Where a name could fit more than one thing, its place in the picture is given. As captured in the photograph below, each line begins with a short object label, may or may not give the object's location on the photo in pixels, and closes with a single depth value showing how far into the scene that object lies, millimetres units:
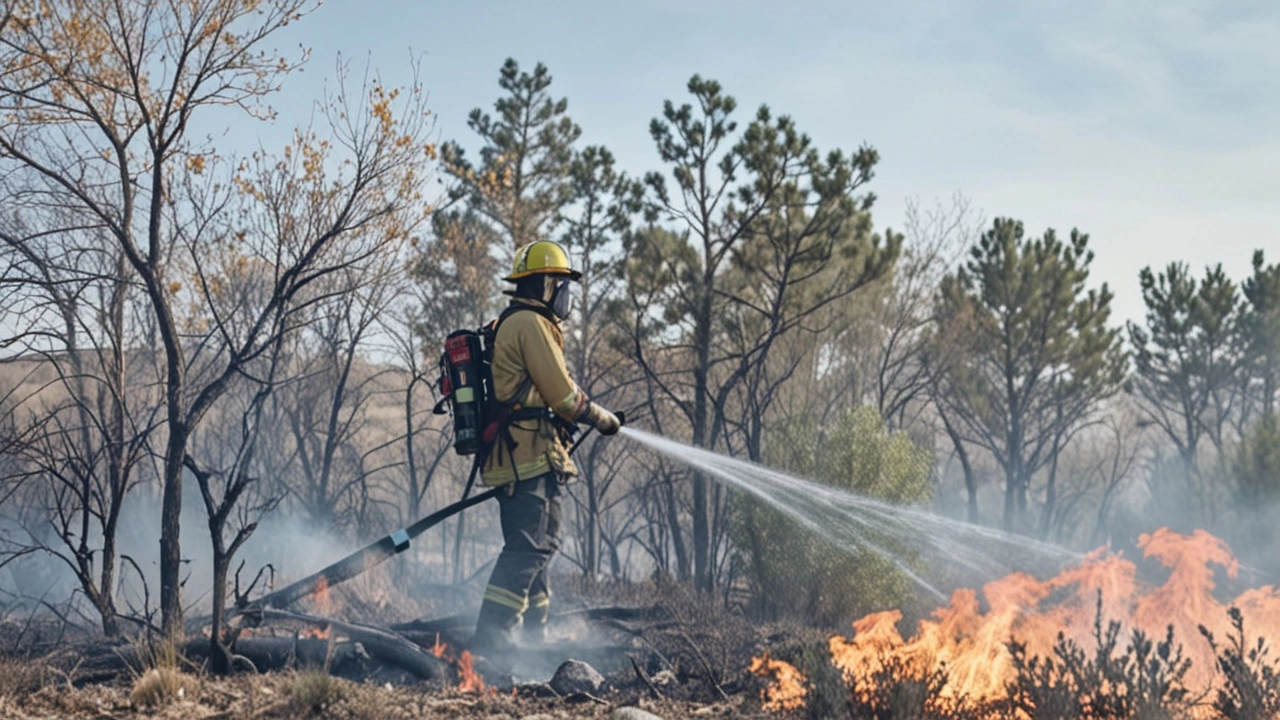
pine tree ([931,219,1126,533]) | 25109
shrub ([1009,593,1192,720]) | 5258
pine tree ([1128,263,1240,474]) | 28766
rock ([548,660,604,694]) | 6629
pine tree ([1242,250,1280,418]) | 28219
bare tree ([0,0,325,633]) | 7625
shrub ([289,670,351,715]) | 5871
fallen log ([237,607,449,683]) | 7273
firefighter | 7340
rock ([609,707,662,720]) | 5898
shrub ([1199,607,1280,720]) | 5500
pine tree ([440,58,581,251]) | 19719
